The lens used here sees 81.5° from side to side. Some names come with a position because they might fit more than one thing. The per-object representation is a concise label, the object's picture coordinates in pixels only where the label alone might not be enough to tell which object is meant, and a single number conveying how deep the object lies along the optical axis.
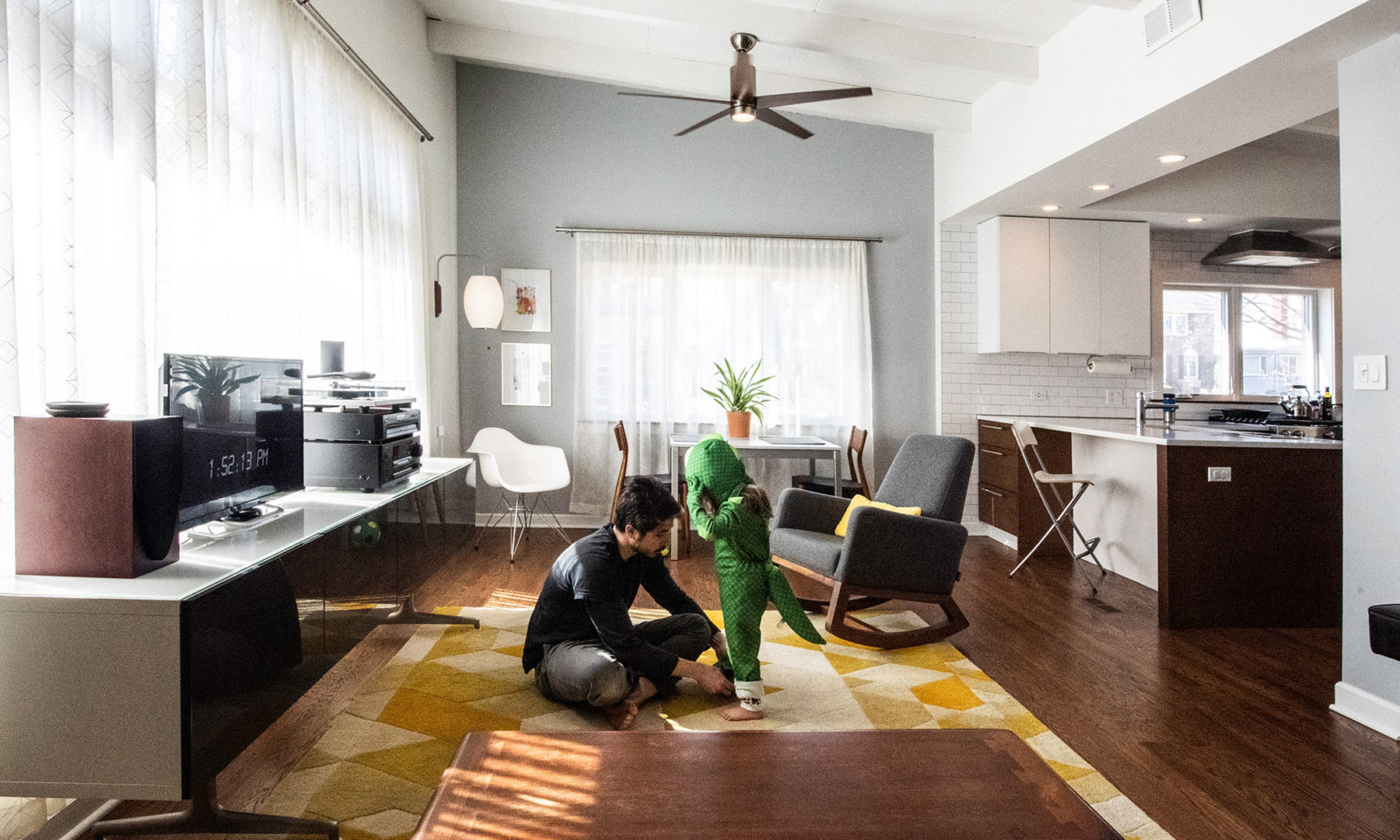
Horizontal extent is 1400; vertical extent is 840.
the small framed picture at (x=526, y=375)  6.05
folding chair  4.49
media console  1.55
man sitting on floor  2.58
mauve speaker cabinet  1.73
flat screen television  2.12
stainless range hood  5.86
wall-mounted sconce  5.44
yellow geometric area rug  2.11
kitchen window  6.52
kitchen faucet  4.52
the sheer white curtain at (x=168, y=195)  1.90
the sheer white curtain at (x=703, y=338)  6.01
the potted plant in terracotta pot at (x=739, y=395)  5.56
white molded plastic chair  5.65
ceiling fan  4.30
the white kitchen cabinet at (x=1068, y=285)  5.76
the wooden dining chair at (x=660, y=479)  5.27
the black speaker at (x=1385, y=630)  2.22
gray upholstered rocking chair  3.39
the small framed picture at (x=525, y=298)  6.01
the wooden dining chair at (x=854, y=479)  5.45
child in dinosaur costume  2.74
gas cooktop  4.06
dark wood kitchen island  3.72
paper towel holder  6.15
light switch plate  2.67
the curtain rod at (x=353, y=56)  3.41
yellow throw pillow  3.74
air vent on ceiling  3.31
